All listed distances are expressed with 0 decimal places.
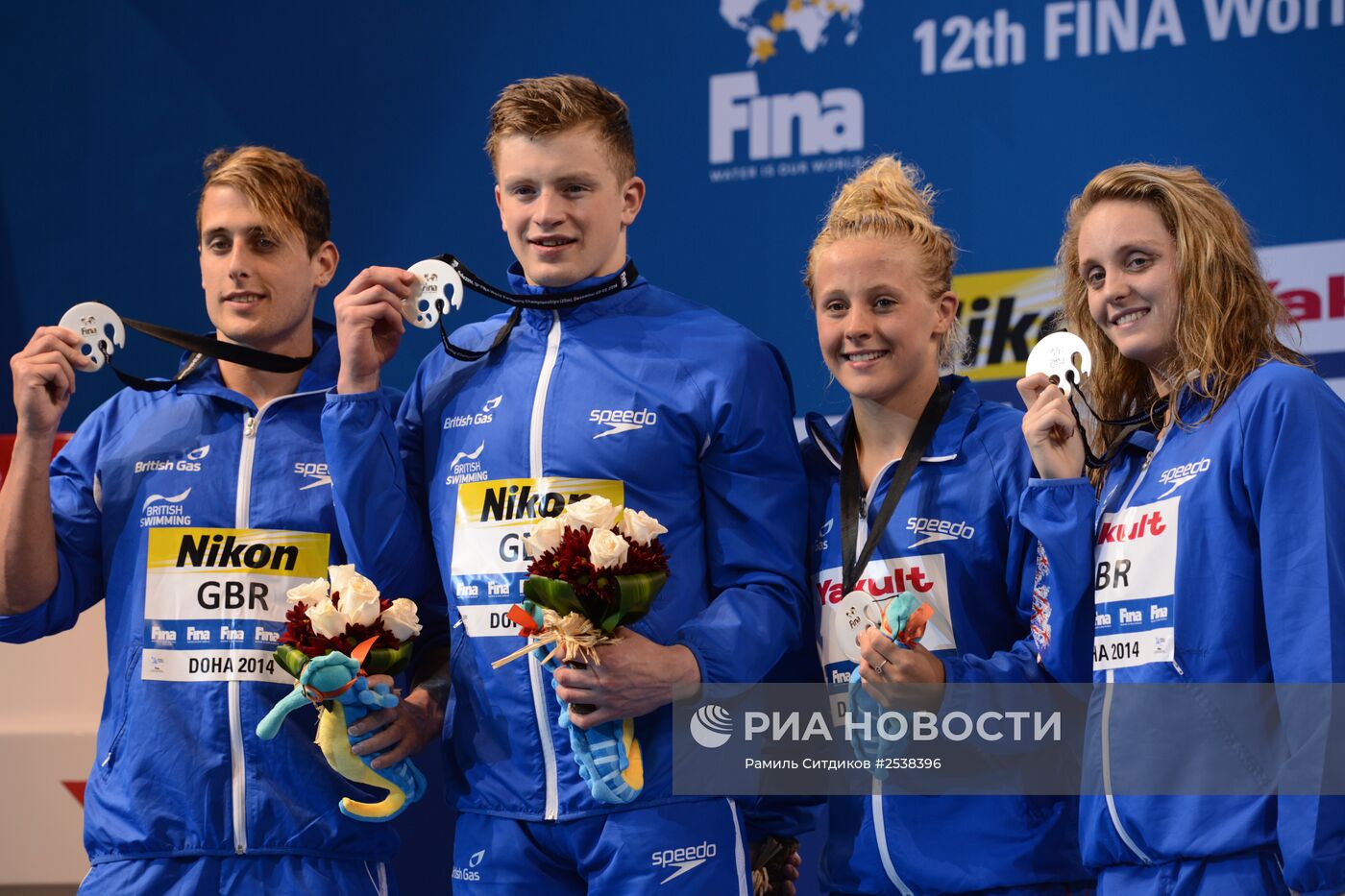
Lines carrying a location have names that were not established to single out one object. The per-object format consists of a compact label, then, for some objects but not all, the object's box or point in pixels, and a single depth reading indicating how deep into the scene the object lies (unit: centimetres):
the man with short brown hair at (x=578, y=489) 536
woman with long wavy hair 469
